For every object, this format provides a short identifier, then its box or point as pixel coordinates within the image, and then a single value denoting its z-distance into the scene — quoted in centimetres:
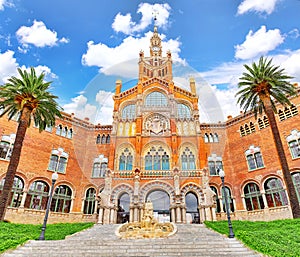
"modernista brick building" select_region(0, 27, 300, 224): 2386
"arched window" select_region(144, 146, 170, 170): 2742
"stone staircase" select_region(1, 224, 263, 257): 1071
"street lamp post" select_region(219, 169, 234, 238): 1317
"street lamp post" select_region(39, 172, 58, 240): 1321
